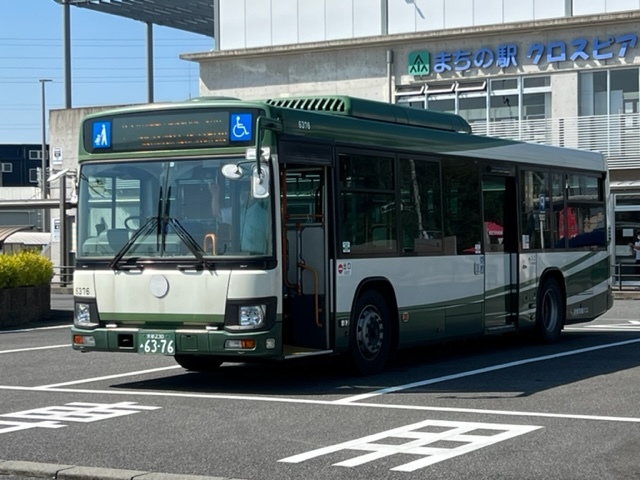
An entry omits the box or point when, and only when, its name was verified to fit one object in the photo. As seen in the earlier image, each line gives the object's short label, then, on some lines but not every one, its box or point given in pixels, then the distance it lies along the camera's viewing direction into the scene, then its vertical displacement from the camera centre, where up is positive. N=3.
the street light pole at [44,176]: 71.57 +4.33
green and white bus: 13.30 +0.20
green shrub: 26.16 -0.32
